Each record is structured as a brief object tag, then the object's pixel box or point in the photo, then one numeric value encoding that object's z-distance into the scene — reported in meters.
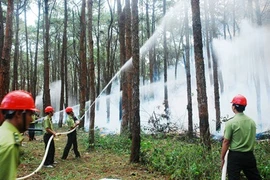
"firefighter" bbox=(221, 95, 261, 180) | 4.25
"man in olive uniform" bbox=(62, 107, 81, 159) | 9.24
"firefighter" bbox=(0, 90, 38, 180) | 1.96
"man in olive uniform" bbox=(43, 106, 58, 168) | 8.31
